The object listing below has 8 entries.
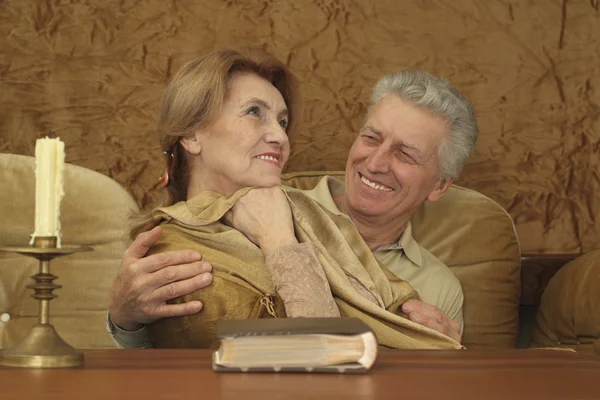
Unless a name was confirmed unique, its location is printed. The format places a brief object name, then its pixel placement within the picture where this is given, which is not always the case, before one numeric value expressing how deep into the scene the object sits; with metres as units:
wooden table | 1.44
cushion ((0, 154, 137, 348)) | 2.65
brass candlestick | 1.59
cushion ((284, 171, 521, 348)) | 2.78
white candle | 1.59
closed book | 1.57
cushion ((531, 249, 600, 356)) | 2.57
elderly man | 2.71
